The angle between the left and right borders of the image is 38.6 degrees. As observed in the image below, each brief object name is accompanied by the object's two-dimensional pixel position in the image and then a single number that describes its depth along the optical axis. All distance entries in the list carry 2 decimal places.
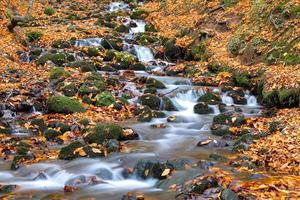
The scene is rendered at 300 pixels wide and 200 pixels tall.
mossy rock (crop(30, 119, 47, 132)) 10.42
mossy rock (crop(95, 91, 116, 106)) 12.50
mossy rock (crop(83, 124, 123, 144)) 9.24
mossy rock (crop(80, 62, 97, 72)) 15.88
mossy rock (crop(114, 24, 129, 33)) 23.28
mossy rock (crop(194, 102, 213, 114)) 12.49
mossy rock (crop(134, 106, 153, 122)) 11.48
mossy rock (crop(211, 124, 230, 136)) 10.02
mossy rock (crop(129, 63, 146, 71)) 17.77
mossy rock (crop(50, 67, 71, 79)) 14.35
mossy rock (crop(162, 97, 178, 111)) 12.96
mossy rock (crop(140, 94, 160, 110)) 12.91
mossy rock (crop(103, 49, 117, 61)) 18.52
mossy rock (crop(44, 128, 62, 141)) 9.85
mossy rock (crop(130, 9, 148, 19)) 26.36
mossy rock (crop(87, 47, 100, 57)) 18.59
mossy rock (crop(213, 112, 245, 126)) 10.65
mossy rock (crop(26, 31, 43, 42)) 19.70
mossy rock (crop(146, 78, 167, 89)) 14.69
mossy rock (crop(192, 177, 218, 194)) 6.16
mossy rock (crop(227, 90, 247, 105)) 13.42
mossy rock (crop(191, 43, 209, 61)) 17.60
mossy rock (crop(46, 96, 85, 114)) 11.61
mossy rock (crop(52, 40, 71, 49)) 19.08
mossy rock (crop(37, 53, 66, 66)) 16.70
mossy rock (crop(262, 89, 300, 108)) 11.27
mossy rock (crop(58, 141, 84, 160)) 8.46
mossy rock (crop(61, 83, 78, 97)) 12.85
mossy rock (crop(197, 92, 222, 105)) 13.38
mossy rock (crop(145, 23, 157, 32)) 23.33
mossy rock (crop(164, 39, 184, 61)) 19.11
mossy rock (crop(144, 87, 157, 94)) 13.85
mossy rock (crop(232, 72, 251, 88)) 14.17
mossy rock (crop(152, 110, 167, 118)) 11.98
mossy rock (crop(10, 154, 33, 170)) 8.03
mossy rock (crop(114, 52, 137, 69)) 18.00
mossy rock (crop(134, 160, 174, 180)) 7.36
